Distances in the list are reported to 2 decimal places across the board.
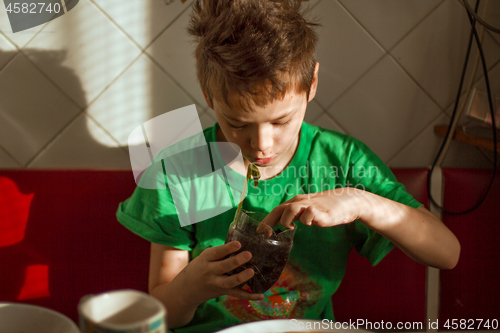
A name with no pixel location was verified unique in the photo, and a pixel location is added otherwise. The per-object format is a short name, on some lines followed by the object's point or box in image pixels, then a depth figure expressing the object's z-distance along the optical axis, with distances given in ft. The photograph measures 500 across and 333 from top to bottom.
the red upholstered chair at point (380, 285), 3.22
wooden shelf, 3.20
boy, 1.96
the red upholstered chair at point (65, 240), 2.98
